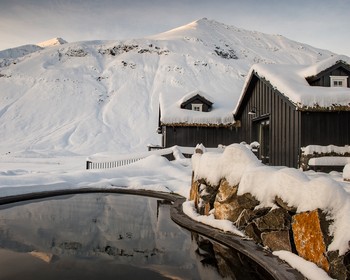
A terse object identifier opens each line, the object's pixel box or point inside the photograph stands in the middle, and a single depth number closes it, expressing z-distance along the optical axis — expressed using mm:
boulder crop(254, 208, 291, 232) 5391
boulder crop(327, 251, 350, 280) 4133
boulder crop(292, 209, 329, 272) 4492
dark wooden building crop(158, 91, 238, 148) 25312
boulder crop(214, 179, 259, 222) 6340
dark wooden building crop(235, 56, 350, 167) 13547
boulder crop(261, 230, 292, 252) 5344
